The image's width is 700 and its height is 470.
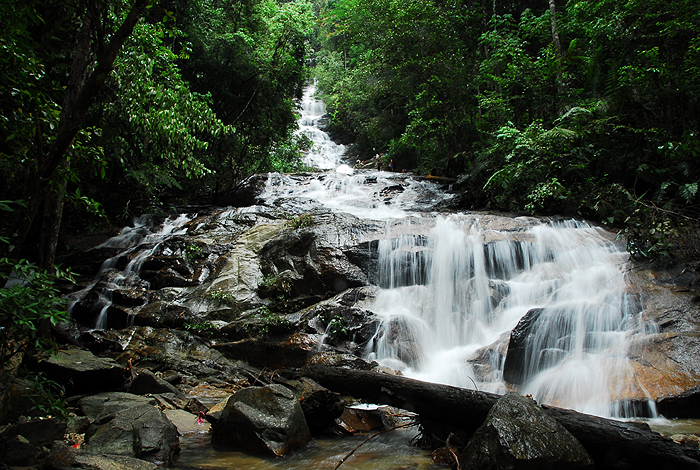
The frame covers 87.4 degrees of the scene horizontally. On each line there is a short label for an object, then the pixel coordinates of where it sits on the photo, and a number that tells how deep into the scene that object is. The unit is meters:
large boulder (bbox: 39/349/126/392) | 4.66
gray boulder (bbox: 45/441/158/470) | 2.47
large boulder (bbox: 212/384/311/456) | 3.54
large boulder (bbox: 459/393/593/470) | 2.60
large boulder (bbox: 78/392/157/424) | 3.84
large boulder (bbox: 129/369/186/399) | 5.03
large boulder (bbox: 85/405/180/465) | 3.17
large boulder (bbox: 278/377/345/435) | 4.16
